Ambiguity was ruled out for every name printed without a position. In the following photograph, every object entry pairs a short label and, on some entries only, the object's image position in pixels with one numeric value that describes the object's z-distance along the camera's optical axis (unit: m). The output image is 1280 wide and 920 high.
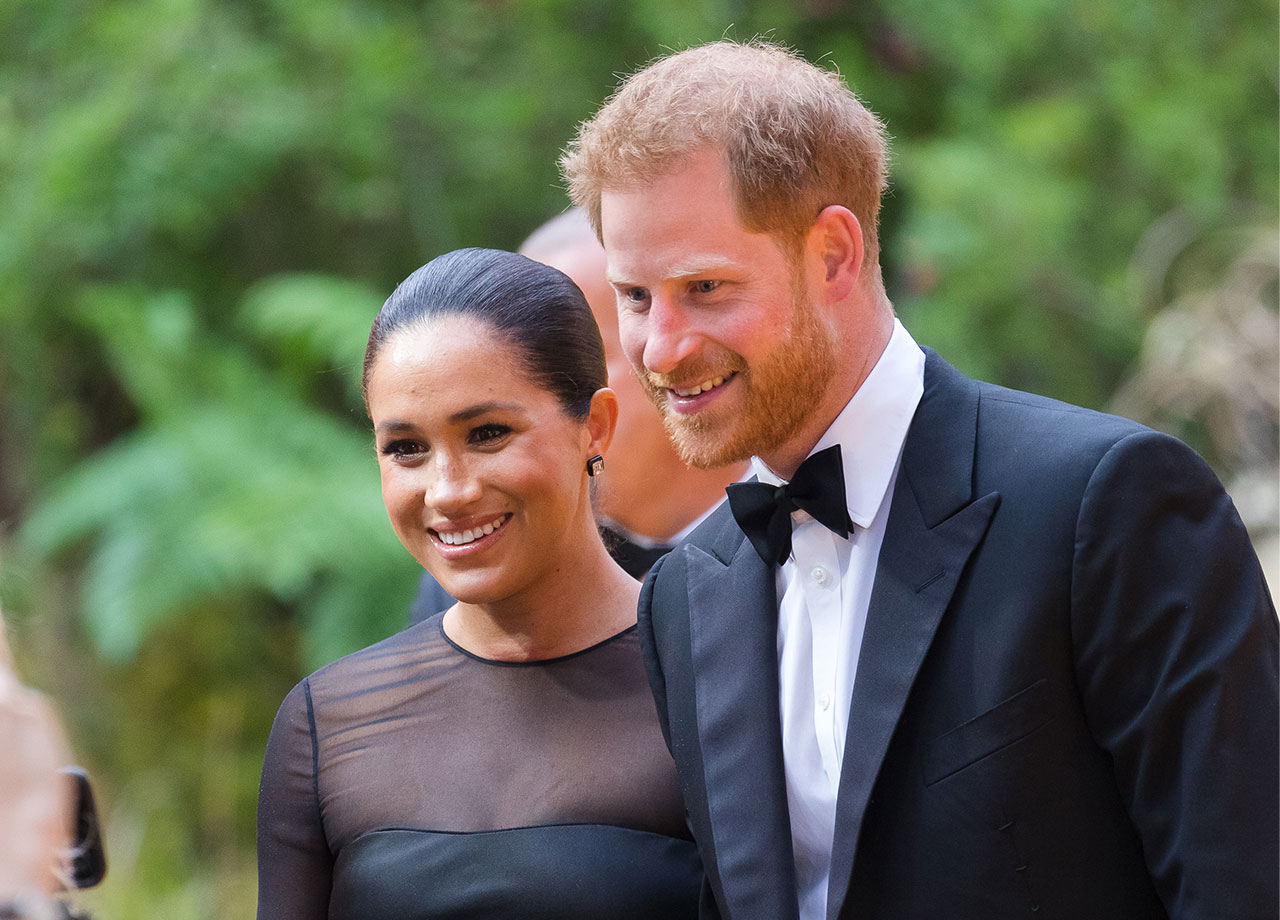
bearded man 8.65
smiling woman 8.85
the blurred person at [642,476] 9.25
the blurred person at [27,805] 8.11
